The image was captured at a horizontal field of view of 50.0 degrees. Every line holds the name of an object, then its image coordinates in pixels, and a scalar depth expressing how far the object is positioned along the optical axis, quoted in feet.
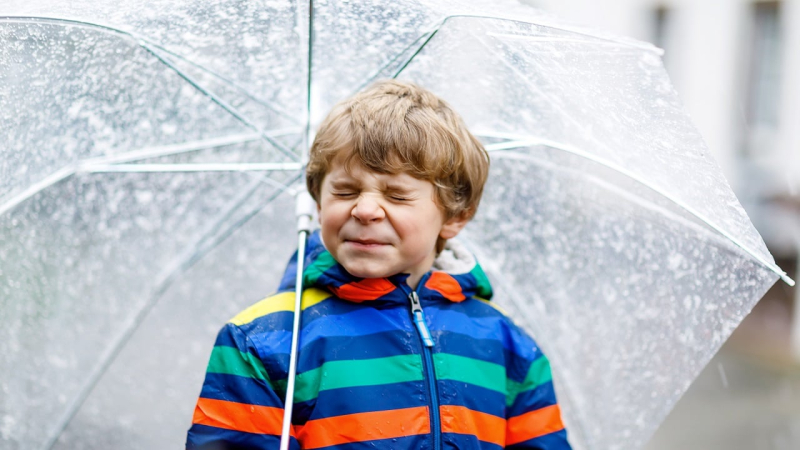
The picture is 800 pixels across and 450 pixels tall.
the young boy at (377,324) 6.02
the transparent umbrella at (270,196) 6.29
